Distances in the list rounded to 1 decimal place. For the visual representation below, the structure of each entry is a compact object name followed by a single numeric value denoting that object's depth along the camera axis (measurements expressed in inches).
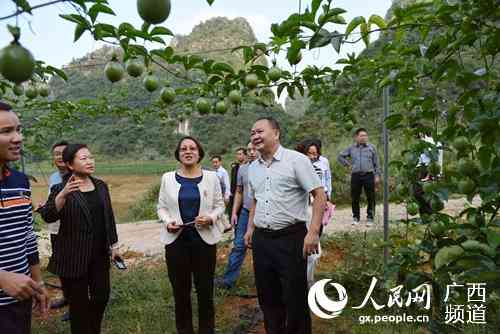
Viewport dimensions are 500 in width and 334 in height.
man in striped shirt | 53.2
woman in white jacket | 104.1
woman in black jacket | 91.0
